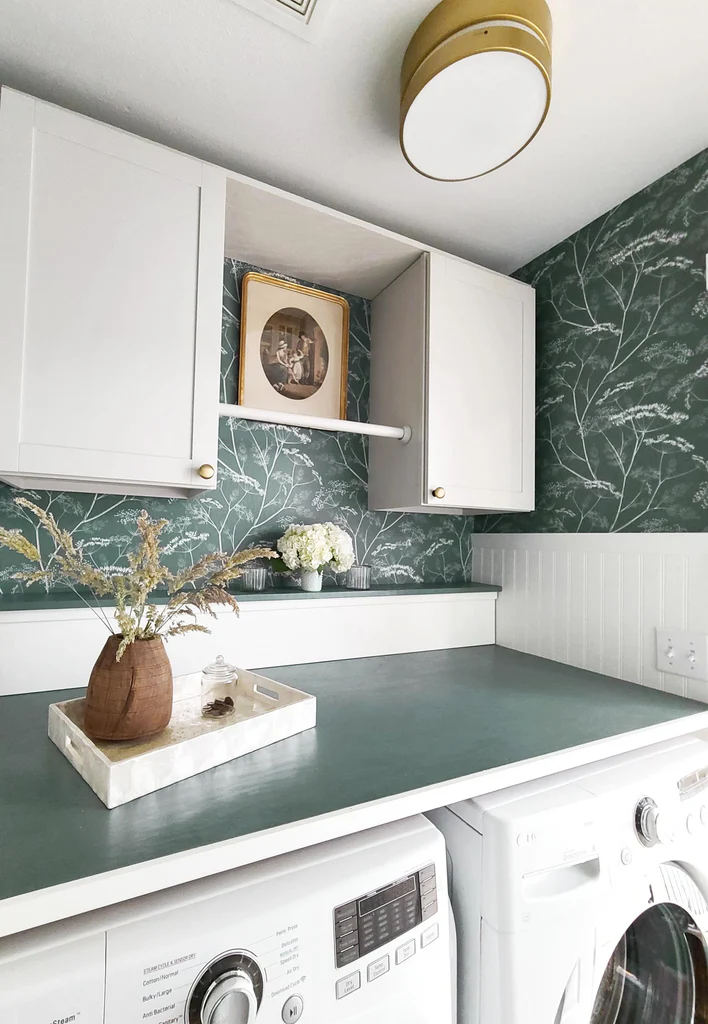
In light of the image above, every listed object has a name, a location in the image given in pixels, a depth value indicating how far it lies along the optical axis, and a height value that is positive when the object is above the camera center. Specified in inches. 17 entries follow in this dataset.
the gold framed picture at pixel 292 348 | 68.4 +25.4
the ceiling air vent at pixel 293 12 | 40.2 +40.6
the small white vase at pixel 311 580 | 65.3 -5.3
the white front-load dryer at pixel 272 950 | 24.4 -21.2
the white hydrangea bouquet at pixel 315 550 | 63.5 -1.5
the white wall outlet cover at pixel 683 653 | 53.1 -11.3
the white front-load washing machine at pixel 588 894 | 35.3 -25.5
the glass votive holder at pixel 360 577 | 70.7 -5.3
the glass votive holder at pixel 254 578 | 64.1 -5.1
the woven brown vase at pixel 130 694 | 34.4 -10.6
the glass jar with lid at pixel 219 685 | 44.3 -13.4
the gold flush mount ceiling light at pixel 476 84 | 38.6 +36.2
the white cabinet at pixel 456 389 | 64.6 +19.4
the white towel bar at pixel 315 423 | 56.6 +13.3
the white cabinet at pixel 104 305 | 44.6 +20.7
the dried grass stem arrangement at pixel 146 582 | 35.4 -3.4
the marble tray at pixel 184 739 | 31.8 -14.0
